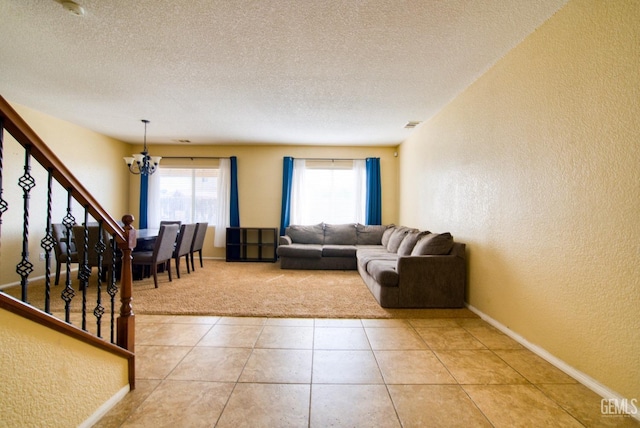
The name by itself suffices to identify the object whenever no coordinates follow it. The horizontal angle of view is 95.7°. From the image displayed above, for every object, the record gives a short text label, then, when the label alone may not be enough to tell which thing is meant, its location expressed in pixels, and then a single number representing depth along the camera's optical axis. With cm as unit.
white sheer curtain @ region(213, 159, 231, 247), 625
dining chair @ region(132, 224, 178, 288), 390
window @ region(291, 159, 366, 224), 635
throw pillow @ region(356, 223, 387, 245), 585
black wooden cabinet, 611
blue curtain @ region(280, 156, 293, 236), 621
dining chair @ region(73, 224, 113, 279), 346
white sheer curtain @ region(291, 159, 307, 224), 630
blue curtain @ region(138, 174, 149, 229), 622
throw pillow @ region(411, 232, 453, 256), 331
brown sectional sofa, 322
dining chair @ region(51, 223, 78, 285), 384
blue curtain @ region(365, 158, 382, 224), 621
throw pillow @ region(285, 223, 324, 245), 586
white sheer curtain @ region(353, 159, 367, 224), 631
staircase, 114
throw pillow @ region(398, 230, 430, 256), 381
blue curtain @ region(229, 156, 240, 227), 627
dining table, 408
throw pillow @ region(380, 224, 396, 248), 544
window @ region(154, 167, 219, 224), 639
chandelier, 448
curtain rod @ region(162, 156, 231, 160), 634
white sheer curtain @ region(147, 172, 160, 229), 625
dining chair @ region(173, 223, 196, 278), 440
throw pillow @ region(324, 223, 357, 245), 584
